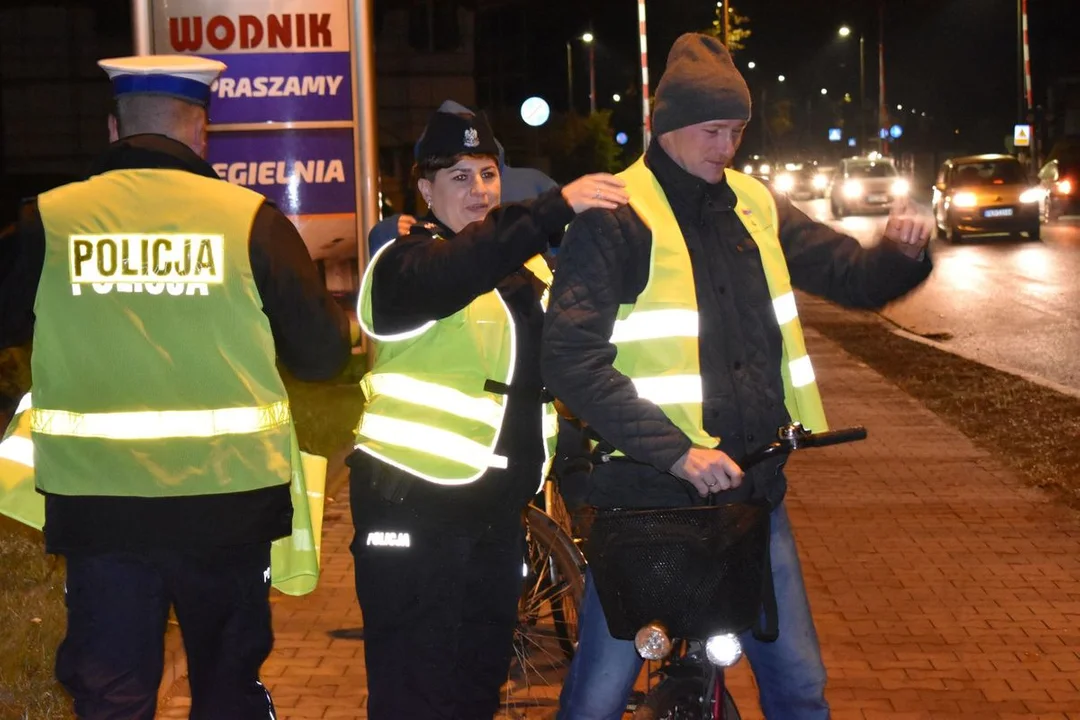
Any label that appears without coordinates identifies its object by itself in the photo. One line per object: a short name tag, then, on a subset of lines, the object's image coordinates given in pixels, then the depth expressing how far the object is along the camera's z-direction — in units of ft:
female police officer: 12.99
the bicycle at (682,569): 11.54
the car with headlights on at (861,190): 143.74
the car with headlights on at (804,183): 204.08
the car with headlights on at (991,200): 103.04
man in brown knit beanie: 11.60
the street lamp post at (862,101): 260.21
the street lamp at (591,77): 193.98
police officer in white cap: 11.51
